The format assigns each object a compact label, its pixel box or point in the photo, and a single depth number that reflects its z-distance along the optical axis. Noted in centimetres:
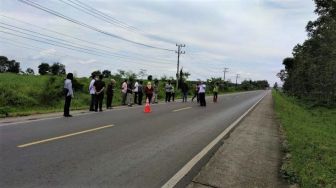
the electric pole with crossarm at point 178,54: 6512
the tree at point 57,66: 6233
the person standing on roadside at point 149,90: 2747
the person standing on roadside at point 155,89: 3054
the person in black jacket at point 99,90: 1998
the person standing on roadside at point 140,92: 2744
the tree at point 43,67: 7561
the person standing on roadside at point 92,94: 1988
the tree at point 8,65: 7894
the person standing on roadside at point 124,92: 2582
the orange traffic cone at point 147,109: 2062
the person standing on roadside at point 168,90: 3363
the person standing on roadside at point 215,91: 3666
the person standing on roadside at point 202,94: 2794
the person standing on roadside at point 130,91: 2622
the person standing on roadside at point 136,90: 2783
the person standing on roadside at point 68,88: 1698
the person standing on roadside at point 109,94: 2256
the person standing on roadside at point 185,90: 3449
